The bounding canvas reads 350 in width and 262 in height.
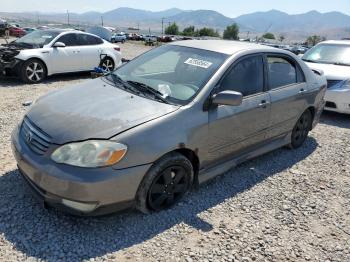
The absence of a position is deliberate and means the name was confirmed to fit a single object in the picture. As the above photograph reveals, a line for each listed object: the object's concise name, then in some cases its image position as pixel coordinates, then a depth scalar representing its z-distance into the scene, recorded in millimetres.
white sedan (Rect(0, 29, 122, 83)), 9148
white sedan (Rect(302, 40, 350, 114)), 7367
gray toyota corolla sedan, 2988
